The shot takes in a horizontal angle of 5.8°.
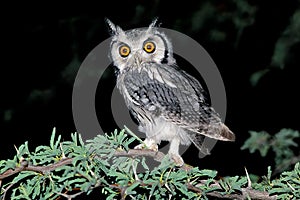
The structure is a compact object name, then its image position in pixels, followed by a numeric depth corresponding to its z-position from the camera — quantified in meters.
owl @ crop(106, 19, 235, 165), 4.05
